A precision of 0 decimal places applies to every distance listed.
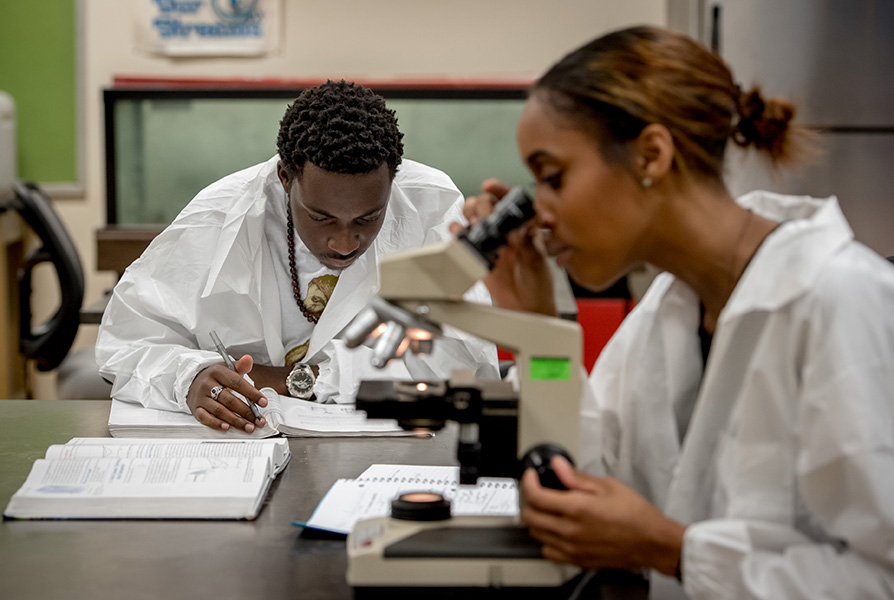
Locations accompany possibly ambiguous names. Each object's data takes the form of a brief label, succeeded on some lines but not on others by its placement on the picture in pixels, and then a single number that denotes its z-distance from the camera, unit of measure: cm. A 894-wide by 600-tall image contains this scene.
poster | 400
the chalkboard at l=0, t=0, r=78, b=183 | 403
